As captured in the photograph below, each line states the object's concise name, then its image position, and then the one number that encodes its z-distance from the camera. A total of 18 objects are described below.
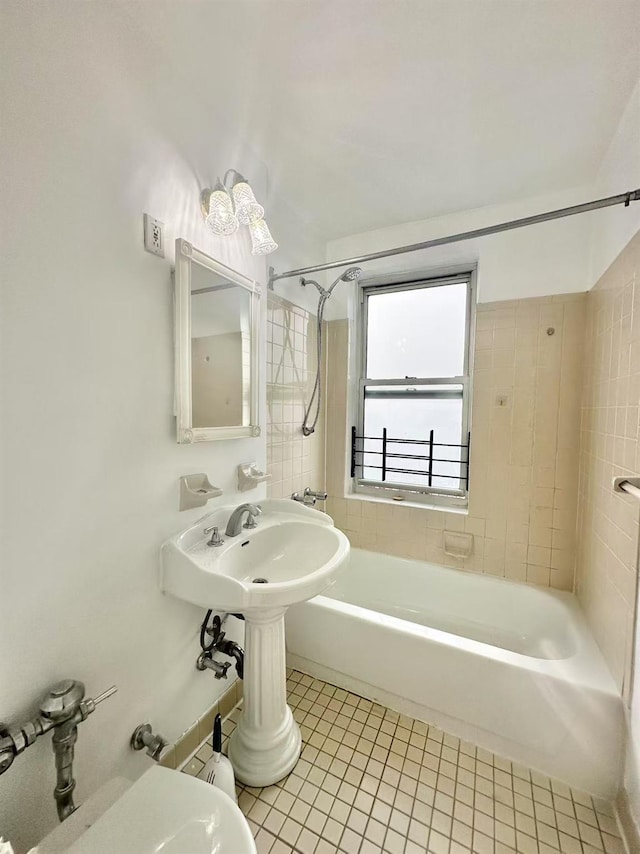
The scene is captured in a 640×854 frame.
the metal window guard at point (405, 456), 2.03
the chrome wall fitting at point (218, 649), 1.17
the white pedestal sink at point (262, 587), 0.95
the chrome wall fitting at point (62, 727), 0.69
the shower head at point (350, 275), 1.82
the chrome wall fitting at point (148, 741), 0.95
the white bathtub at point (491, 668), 1.12
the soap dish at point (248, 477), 1.39
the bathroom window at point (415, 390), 2.04
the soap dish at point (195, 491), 1.12
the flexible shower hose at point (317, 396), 1.95
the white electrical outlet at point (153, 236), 0.98
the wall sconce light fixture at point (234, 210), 1.13
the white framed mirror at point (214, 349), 1.07
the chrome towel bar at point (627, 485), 0.95
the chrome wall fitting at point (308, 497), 1.90
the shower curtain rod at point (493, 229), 1.09
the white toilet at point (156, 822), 0.67
